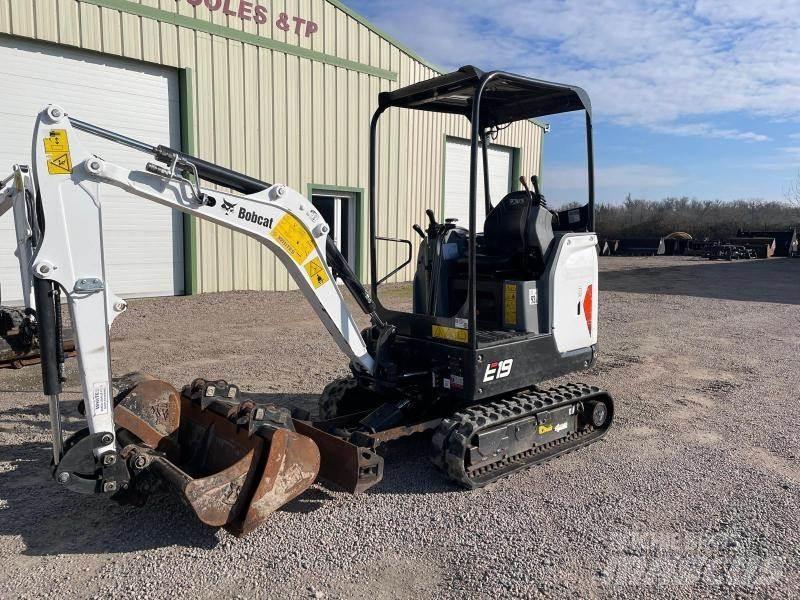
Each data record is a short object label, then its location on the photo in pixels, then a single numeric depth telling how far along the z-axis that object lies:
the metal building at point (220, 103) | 11.30
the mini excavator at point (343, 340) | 3.43
